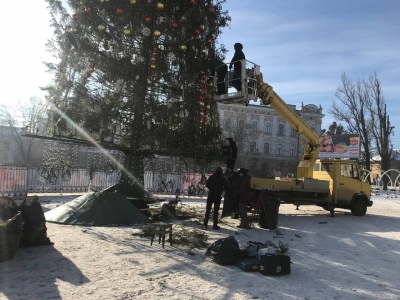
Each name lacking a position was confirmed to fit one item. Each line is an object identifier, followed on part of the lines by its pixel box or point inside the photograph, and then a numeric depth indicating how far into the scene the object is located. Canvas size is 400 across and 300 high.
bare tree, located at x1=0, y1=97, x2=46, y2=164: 11.50
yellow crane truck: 14.64
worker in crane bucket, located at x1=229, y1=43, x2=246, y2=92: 11.97
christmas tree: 11.10
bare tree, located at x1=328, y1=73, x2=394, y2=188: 45.62
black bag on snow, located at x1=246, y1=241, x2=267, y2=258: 6.88
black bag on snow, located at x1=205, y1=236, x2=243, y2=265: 6.75
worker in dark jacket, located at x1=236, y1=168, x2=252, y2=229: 11.38
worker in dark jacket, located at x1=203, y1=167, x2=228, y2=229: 10.75
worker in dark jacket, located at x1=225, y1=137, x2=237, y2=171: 13.13
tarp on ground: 10.39
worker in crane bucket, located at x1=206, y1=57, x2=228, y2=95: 12.41
